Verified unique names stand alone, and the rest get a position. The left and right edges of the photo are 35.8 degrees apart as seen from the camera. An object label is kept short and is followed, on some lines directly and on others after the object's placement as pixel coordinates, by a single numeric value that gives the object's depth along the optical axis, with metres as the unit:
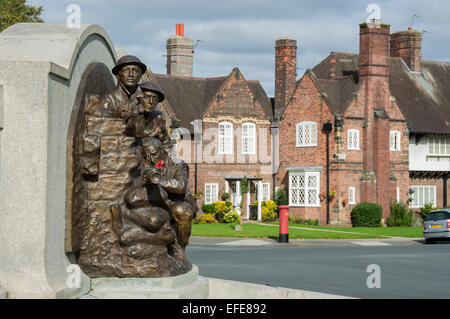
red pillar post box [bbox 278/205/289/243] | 25.70
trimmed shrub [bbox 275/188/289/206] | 42.21
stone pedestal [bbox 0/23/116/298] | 6.27
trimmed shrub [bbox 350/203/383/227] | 39.69
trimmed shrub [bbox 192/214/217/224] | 39.77
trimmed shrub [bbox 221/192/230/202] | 41.59
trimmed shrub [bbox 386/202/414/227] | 41.25
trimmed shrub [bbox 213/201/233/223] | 40.31
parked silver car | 28.83
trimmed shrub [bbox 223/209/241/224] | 38.97
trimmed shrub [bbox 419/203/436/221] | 43.34
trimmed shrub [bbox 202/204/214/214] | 40.47
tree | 34.12
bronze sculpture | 6.92
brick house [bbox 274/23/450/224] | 40.84
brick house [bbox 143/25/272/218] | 41.62
